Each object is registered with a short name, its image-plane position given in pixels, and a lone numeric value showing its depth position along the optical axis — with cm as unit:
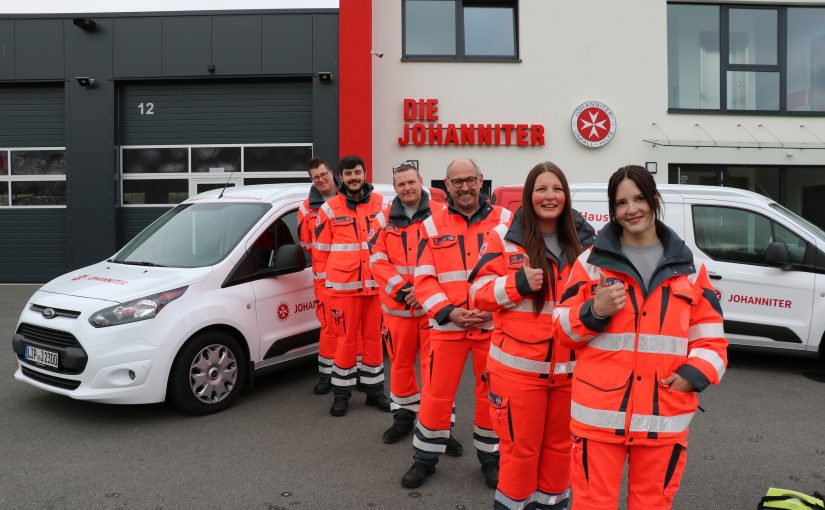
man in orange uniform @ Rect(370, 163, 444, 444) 412
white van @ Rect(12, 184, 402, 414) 448
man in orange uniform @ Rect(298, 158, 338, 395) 541
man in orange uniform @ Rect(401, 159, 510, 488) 347
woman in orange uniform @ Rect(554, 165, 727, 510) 225
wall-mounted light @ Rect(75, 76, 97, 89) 1206
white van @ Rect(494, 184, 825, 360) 592
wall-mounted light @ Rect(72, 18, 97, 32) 1178
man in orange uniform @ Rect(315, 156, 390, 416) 499
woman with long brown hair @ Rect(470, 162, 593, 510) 273
